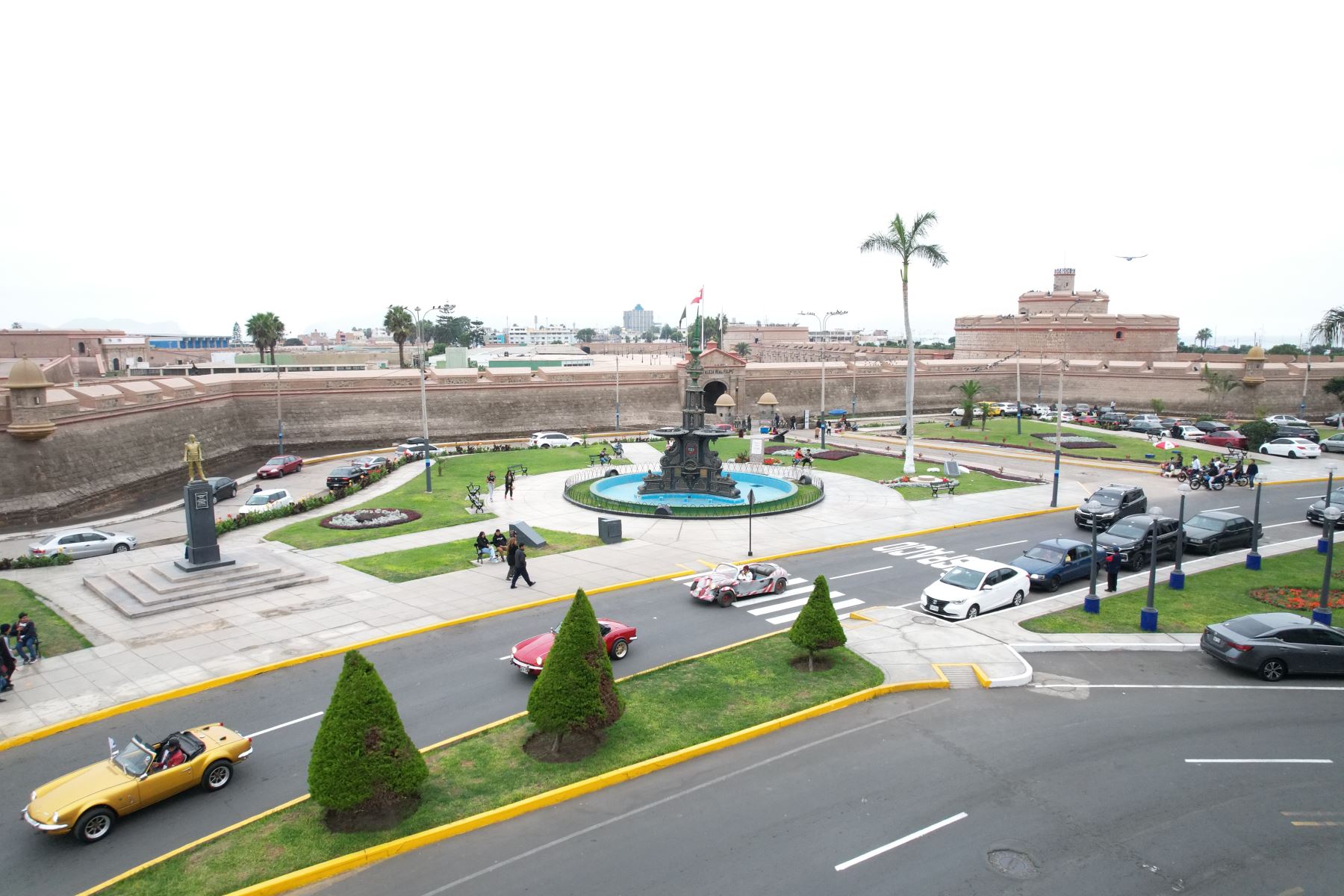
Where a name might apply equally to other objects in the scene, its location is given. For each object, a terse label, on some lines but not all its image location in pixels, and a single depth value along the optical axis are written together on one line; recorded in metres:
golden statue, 23.73
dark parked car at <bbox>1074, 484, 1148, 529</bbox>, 29.67
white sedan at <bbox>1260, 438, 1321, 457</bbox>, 45.19
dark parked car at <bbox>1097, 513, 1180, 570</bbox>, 24.50
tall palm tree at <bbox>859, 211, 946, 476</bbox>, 41.25
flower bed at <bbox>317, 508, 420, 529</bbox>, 30.89
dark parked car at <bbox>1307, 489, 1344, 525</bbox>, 28.75
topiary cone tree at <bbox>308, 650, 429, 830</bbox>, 10.95
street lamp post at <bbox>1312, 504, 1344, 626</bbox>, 18.70
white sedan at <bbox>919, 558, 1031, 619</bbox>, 20.11
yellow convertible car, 11.05
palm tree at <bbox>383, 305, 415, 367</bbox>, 78.12
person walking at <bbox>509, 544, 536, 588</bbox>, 22.72
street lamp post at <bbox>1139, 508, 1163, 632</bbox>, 19.22
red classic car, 16.20
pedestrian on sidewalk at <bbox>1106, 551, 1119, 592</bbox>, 21.98
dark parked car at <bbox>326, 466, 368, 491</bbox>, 39.28
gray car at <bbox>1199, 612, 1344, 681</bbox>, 16.56
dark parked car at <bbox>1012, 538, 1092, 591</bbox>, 22.70
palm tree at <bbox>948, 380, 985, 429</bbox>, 60.09
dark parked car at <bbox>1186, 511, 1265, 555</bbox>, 25.95
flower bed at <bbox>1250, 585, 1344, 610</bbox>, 20.65
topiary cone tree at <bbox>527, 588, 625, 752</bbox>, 12.82
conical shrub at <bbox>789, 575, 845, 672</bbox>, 16.30
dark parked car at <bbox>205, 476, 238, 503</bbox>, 38.46
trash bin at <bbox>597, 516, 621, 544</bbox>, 28.12
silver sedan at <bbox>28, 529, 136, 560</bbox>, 27.12
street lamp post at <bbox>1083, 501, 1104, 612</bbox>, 20.31
